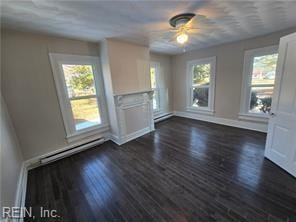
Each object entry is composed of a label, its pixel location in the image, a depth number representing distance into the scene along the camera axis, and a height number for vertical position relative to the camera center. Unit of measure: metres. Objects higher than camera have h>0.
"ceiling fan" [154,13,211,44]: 1.85 +0.83
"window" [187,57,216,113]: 4.13 -0.26
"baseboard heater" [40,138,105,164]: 2.54 -1.34
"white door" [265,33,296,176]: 1.85 -0.57
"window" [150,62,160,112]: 4.57 -0.09
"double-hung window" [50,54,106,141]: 2.63 -0.14
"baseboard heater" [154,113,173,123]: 4.76 -1.40
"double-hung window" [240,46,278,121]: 3.12 -0.23
